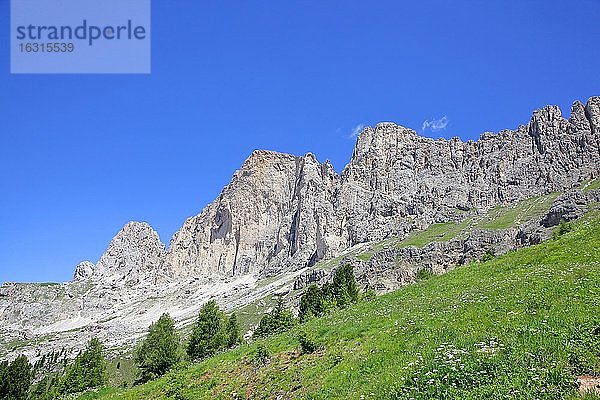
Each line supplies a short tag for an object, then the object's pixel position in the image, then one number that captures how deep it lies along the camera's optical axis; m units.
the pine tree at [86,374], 71.88
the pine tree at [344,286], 71.38
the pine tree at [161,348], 57.25
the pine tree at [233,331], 72.56
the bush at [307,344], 21.95
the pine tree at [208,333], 69.44
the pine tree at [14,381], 64.25
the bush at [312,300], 77.75
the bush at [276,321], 69.62
